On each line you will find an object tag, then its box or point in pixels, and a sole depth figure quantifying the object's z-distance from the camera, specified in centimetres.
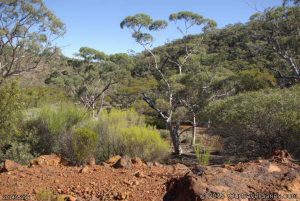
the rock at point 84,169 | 485
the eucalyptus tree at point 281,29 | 1459
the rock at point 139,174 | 441
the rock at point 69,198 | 383
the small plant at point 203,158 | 577
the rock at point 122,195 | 382
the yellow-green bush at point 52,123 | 708
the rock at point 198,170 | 344
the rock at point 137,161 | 522
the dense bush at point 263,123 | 737
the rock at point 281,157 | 404
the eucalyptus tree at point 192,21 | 1518
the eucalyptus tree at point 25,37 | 1646
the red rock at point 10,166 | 505
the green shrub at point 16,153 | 632
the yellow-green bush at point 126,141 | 681
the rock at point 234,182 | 298
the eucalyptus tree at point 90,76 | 1994
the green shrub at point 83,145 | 618
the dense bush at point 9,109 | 637
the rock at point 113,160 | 540
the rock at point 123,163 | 499
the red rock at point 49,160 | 548
